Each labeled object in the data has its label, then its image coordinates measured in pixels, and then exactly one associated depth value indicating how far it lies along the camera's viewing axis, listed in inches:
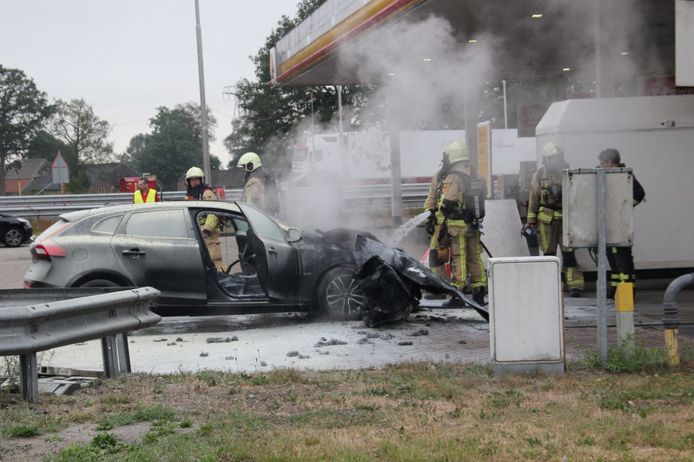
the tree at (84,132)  3912.4
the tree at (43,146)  3462.1
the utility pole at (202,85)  1055.3
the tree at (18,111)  3425.2
